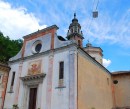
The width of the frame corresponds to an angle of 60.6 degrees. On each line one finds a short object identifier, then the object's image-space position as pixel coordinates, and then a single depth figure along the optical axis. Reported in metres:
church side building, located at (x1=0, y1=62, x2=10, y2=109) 11.34
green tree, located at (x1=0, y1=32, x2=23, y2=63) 15.58
